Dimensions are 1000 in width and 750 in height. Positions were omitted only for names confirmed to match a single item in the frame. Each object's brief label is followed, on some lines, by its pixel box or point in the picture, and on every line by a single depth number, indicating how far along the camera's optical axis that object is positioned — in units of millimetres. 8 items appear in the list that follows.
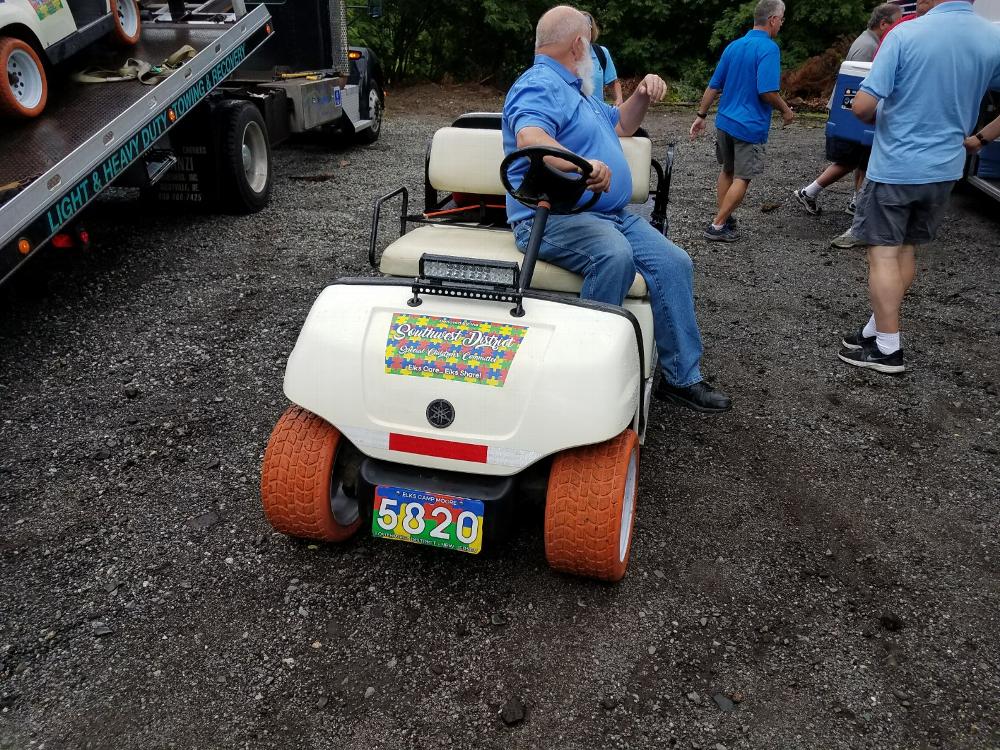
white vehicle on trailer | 4234
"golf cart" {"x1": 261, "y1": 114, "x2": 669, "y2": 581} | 2281
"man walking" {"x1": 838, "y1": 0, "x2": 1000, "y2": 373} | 3668
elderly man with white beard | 2947
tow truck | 3924
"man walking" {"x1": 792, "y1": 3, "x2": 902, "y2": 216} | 6211
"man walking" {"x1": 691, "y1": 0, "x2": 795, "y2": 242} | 5570
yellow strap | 4961
